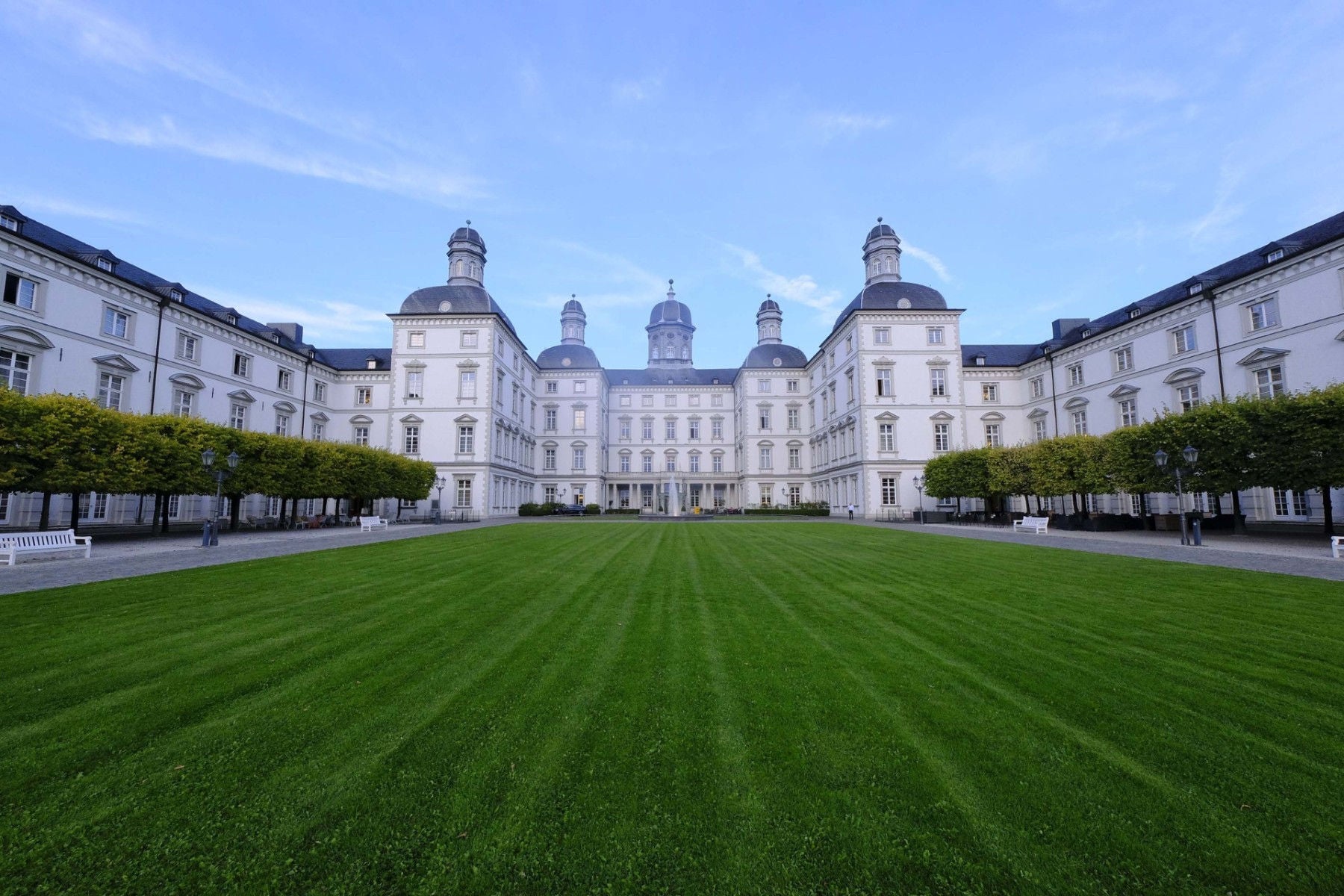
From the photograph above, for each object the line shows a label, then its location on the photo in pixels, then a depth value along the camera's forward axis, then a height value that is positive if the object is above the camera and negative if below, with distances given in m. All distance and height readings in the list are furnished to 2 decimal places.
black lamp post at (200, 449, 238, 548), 16.95 -0.58
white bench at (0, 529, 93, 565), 12.34 -0.95
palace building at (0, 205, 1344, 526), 25.30 +8.61
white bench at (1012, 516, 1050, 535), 25.42 -1.22
